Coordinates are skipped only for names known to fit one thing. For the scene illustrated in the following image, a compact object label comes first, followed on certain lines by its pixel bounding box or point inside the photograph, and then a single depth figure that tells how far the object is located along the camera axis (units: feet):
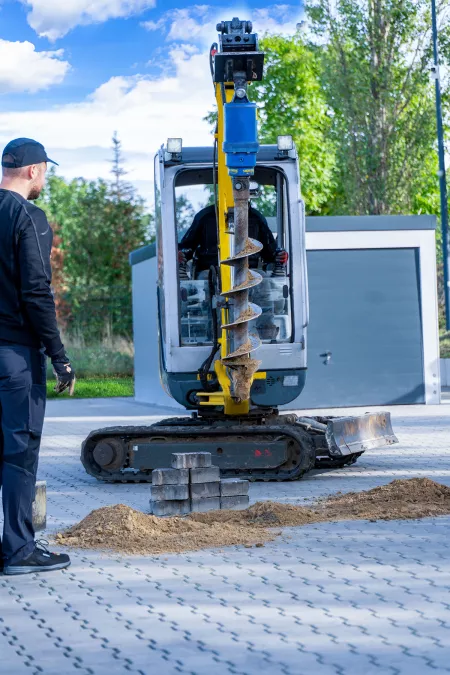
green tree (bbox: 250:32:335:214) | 161.14
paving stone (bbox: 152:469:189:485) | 27.40
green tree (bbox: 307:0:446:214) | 132.16
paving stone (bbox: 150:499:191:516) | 27.50
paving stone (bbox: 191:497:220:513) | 27.58
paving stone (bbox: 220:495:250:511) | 27.86
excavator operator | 37.06
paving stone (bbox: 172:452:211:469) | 27.53
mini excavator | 35.76
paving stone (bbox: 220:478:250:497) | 27.89
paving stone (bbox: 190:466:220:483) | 27.53
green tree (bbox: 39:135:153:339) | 175.22
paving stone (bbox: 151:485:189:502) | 27.43
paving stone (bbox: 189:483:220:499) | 27.58
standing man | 20.75
